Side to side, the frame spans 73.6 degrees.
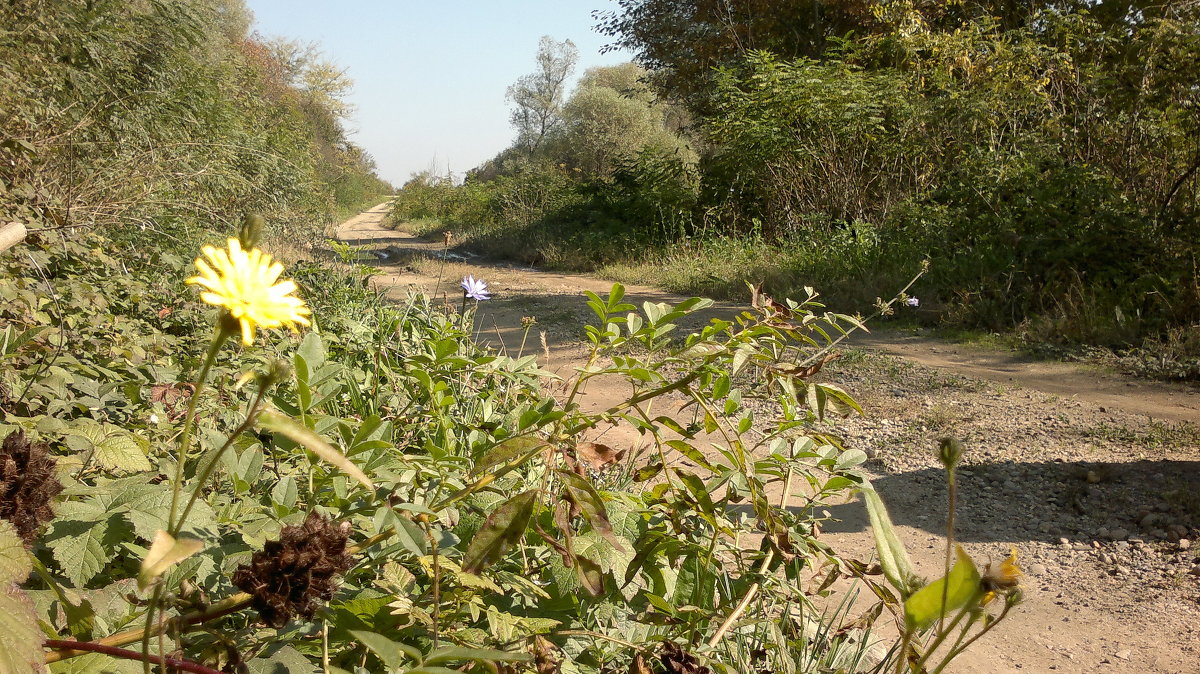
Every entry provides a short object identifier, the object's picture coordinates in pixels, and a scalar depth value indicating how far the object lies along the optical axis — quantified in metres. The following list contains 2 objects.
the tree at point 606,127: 29.64
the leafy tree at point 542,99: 43.41
